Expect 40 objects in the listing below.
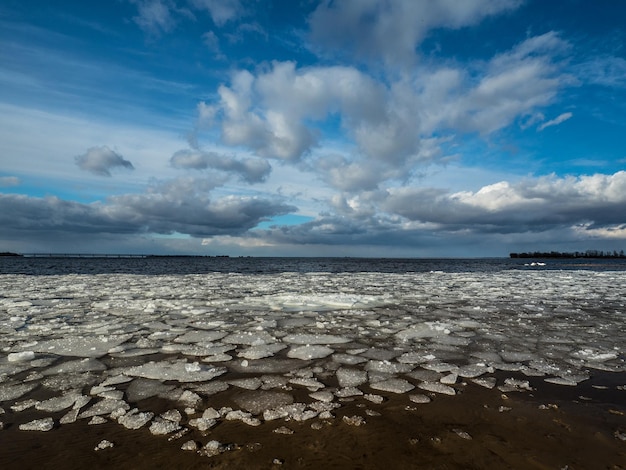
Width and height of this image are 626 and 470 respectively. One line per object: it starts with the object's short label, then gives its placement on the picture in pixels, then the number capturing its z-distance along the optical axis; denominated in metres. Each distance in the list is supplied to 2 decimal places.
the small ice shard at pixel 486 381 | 3.02
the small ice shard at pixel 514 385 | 2.93
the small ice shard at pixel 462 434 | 2.16
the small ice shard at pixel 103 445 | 2.04
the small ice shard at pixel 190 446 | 2.02
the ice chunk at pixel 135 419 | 2.30
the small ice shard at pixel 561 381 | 3.08
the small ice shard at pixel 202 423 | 2.26
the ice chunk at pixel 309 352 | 3.89
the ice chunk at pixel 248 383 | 2.99
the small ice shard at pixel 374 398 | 2.71
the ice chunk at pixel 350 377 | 3.09
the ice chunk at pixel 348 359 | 3.69
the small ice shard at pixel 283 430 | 2.22
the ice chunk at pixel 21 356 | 3.62
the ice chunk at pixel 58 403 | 2.55
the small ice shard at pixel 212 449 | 1.98
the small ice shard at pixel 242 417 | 2.35
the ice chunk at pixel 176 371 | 3.18
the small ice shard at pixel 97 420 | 2.34
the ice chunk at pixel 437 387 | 2.88
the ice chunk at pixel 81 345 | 3.91
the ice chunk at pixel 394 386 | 2.93
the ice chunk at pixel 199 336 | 4.52
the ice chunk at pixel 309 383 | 2.99
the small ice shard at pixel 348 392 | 2.82
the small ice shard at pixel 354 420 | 2.34
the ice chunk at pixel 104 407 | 2.46
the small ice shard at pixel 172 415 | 2.39
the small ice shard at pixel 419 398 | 2.71
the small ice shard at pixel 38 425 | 2.26
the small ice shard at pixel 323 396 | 2.74
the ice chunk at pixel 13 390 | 2.75
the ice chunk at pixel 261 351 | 3.86
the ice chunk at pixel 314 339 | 4.50
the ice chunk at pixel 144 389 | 2.77
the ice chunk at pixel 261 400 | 2.57
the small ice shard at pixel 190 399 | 2.64
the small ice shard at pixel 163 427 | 2.21
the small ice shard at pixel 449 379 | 3.08
